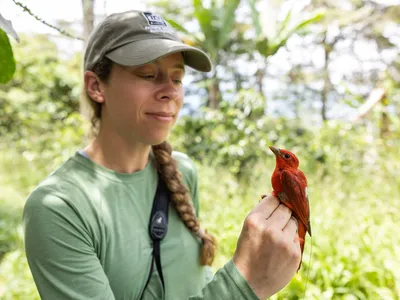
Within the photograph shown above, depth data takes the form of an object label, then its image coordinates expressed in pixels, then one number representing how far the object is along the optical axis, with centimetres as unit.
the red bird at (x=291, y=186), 86
